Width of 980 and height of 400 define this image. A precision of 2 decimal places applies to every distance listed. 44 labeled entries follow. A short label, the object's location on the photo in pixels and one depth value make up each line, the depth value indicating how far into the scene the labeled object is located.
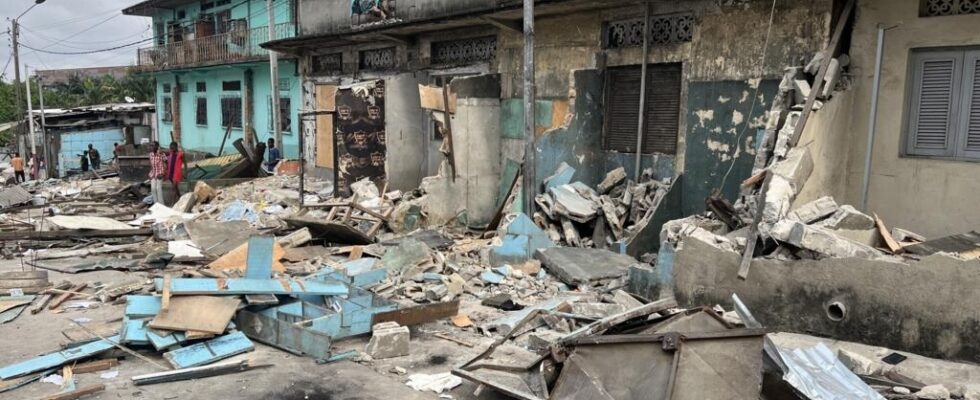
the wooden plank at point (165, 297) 5.83
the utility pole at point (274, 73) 17.27
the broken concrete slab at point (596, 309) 6.16
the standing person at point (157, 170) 14.72
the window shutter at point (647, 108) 9.37
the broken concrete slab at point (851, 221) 6.12
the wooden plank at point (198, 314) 5.67
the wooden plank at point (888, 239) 5.79
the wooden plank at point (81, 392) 4.84
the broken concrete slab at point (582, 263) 7.68
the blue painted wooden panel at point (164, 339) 5.55
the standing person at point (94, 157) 26.25
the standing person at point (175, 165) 14.77
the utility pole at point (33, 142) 25.98
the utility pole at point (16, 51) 29.22
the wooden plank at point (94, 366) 5.38
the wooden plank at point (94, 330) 6.05
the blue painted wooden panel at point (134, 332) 5.69
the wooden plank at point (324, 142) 17.16
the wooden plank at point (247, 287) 6.07
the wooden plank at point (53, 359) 5.29
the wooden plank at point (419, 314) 6.20
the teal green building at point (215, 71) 21.88
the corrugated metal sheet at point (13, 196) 15.64
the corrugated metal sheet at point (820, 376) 4.25
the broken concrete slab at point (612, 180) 9.86
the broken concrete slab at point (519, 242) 8.51
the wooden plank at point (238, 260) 8.60
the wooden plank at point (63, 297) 7.28
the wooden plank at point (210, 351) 5.42
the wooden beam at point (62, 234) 10.97
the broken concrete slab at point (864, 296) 4.96
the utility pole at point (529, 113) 9.23
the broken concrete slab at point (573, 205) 9.17
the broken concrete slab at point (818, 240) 5.44
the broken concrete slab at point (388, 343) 5.74
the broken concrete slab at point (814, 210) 6.26
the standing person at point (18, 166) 24.03
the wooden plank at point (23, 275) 8.10
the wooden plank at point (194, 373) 5.14
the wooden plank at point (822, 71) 6.57
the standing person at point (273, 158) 19.05
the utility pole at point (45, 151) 26.75
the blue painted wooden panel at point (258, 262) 6.64
